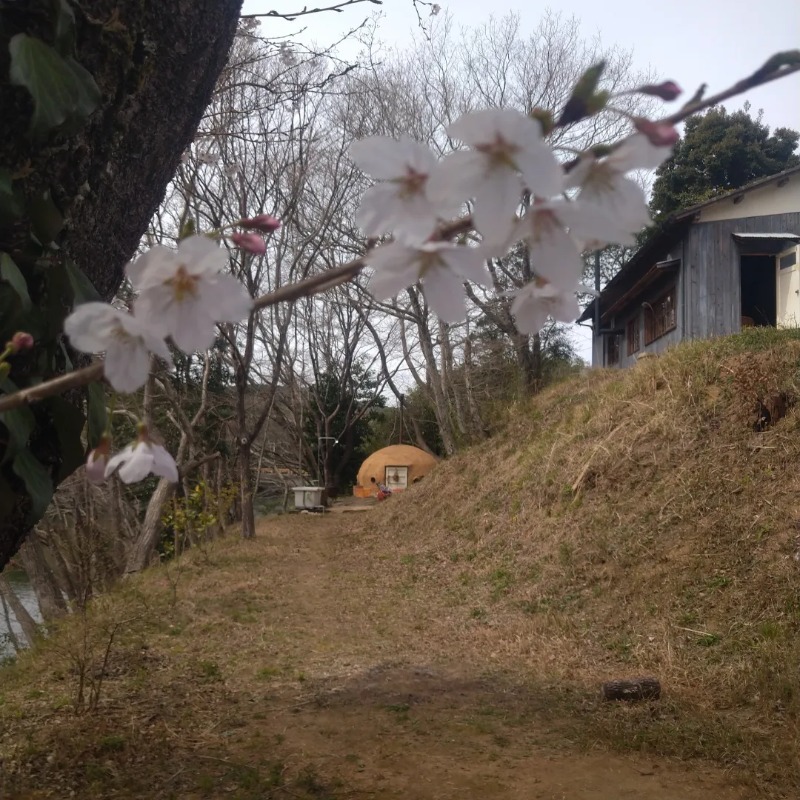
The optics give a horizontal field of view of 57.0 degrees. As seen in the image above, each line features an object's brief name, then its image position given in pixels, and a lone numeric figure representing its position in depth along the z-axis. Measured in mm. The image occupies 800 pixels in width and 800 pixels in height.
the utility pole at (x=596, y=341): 14977
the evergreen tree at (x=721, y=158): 15203
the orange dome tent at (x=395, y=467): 15172
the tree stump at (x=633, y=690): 3703
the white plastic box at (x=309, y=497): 13648
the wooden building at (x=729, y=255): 9094
